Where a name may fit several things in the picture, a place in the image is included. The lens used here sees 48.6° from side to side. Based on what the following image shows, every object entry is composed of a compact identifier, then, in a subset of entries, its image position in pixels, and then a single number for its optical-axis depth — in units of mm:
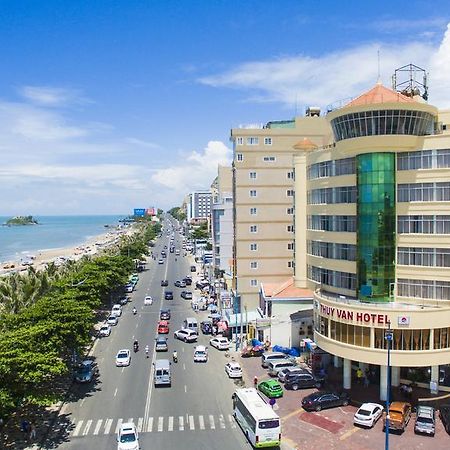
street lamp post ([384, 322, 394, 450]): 33931
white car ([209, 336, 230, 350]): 64875
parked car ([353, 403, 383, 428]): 40312
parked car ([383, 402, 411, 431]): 39250
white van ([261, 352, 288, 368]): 56219
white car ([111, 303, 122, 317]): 84750
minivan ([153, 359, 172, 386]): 50875
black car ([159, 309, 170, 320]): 81938
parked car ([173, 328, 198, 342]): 69125
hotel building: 43500
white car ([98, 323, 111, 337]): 72981
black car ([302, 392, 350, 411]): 43719
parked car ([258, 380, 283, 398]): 47062
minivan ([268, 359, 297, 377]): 53603
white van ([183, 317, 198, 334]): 73588
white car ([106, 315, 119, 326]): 79188
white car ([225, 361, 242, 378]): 53344
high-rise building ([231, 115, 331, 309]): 79000
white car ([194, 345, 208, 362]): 59562
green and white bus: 35906
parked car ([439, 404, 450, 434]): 39594
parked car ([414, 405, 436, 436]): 38656
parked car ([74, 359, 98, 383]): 52219
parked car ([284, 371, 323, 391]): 49406
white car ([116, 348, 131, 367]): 58212
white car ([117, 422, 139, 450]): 36188
